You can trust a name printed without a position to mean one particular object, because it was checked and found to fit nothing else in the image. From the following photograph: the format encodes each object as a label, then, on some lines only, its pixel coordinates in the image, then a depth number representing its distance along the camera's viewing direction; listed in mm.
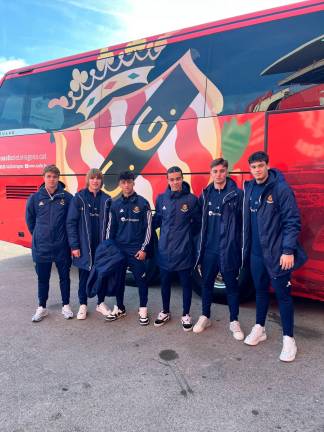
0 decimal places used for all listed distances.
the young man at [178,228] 3629
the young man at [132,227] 3814
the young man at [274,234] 2963
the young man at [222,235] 3389
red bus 3637
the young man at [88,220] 3893
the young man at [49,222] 3945
